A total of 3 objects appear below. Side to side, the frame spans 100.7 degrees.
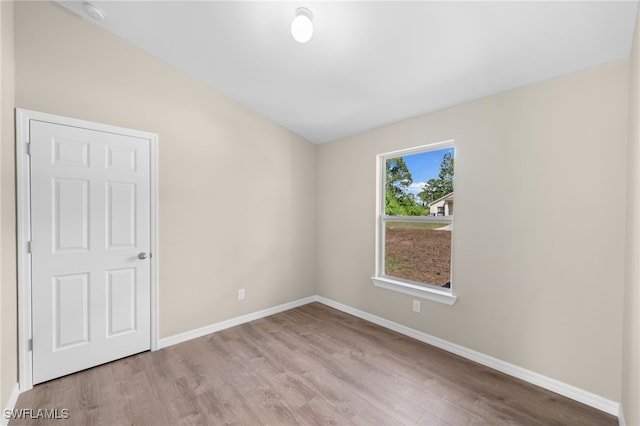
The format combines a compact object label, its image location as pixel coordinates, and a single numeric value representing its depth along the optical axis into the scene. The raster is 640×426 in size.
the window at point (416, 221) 2.70
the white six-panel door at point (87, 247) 2.06
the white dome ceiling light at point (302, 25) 1.68
